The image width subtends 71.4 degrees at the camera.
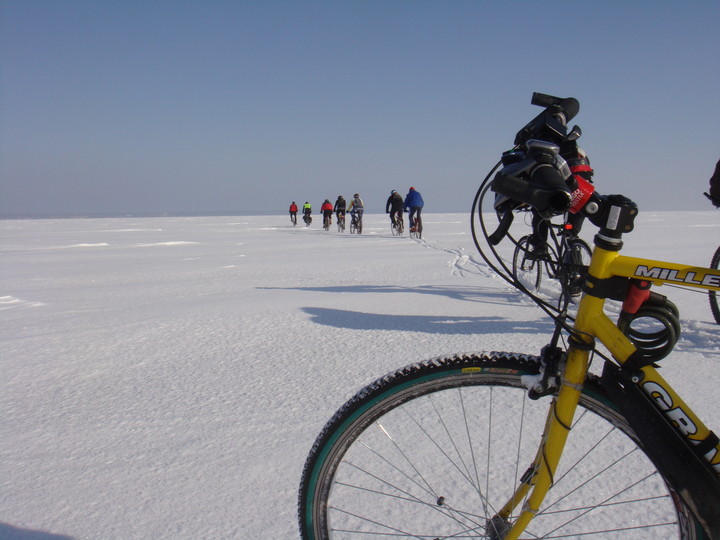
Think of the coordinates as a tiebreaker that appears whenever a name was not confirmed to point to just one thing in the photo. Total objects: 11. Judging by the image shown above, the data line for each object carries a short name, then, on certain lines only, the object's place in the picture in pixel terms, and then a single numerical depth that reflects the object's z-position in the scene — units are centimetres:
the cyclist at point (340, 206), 2322
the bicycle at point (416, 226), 1711
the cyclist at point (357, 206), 2112
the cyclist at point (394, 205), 1811
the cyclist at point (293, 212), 3039
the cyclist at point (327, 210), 2425
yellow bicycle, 118
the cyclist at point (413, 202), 1650
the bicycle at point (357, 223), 2159
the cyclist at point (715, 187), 351
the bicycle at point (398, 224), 1920
